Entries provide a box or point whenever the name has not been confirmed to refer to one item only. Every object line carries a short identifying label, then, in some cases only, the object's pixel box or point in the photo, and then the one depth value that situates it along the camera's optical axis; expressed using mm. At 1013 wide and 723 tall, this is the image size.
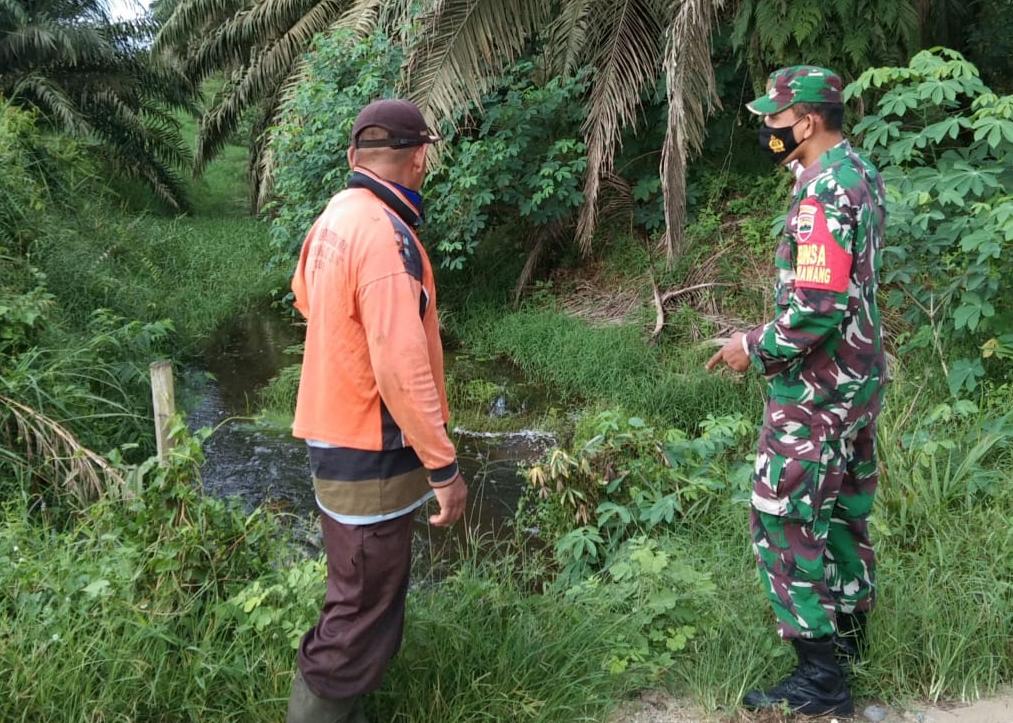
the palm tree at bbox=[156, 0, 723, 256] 7027
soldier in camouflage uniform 2590
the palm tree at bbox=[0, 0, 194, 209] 15414
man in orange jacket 2346
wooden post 3682
